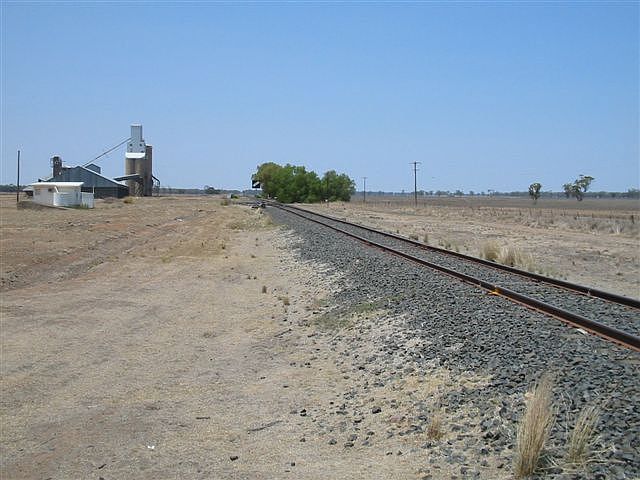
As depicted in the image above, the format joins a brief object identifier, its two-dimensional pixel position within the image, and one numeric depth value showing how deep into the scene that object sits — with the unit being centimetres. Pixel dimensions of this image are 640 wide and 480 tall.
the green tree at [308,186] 13875
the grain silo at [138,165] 13838
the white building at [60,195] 7638
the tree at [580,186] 19000
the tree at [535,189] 16402
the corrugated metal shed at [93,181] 11662
